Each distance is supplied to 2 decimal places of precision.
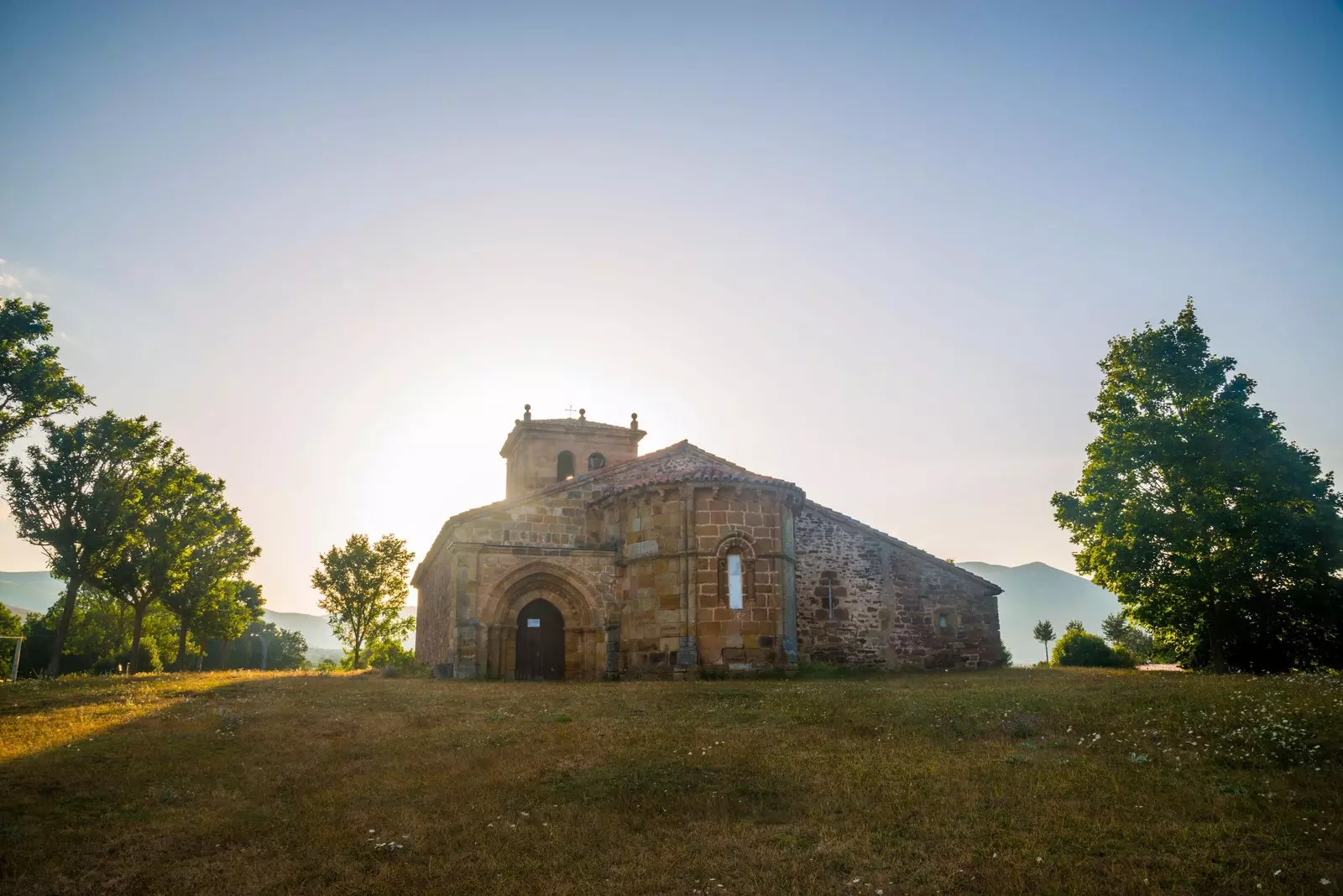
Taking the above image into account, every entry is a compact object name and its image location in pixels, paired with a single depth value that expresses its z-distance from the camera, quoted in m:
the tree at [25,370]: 24.66
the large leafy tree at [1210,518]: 22.53
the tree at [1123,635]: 54.53
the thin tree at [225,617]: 43.99
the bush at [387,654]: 57.74
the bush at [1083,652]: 32.53
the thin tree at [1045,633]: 47.06
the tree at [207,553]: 38.12
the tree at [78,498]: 28.42
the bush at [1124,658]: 32.44
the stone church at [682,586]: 22.97
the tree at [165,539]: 33.66
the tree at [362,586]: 53.94
